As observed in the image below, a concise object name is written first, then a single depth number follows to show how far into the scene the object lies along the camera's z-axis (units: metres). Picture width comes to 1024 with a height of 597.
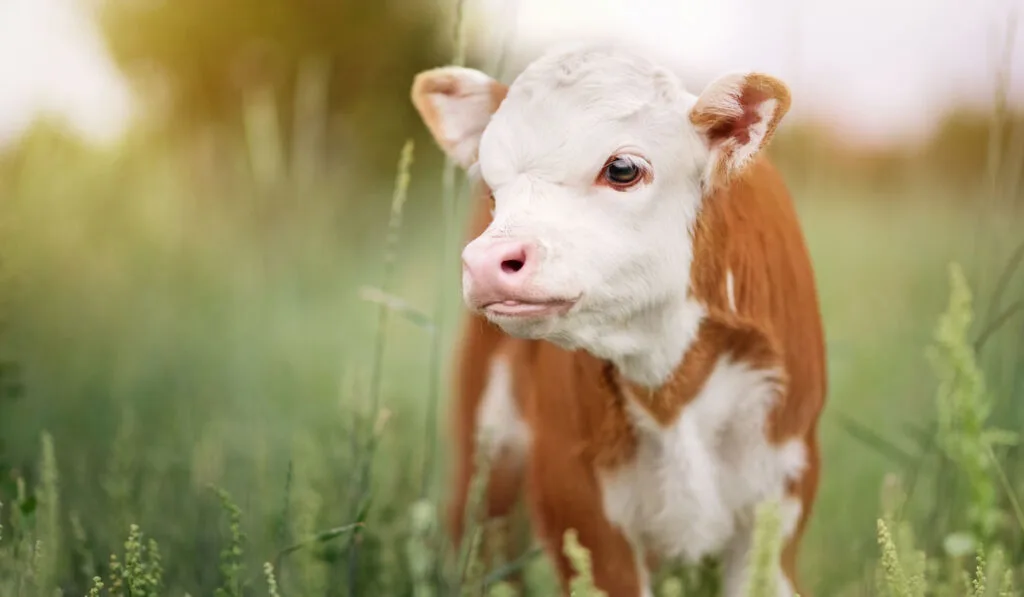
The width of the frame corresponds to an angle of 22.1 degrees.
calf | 1.91
